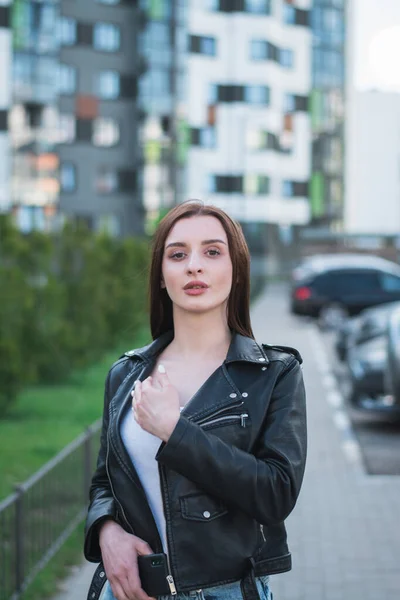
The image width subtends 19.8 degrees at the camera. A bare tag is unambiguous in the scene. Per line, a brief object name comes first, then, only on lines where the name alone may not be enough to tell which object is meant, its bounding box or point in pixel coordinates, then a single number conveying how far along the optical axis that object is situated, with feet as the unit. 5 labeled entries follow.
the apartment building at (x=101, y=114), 216.95
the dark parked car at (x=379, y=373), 42.80
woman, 9.09
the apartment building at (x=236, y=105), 218.59
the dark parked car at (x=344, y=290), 103.55
